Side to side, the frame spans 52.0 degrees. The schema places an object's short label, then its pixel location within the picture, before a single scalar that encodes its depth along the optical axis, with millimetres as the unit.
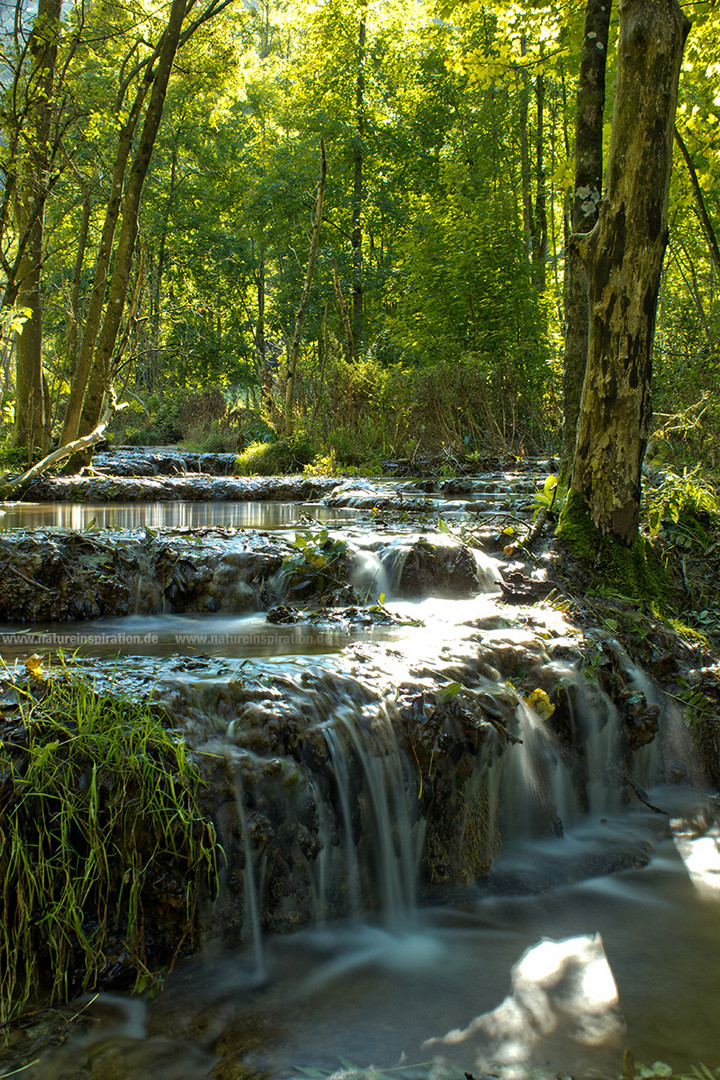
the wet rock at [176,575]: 5426
